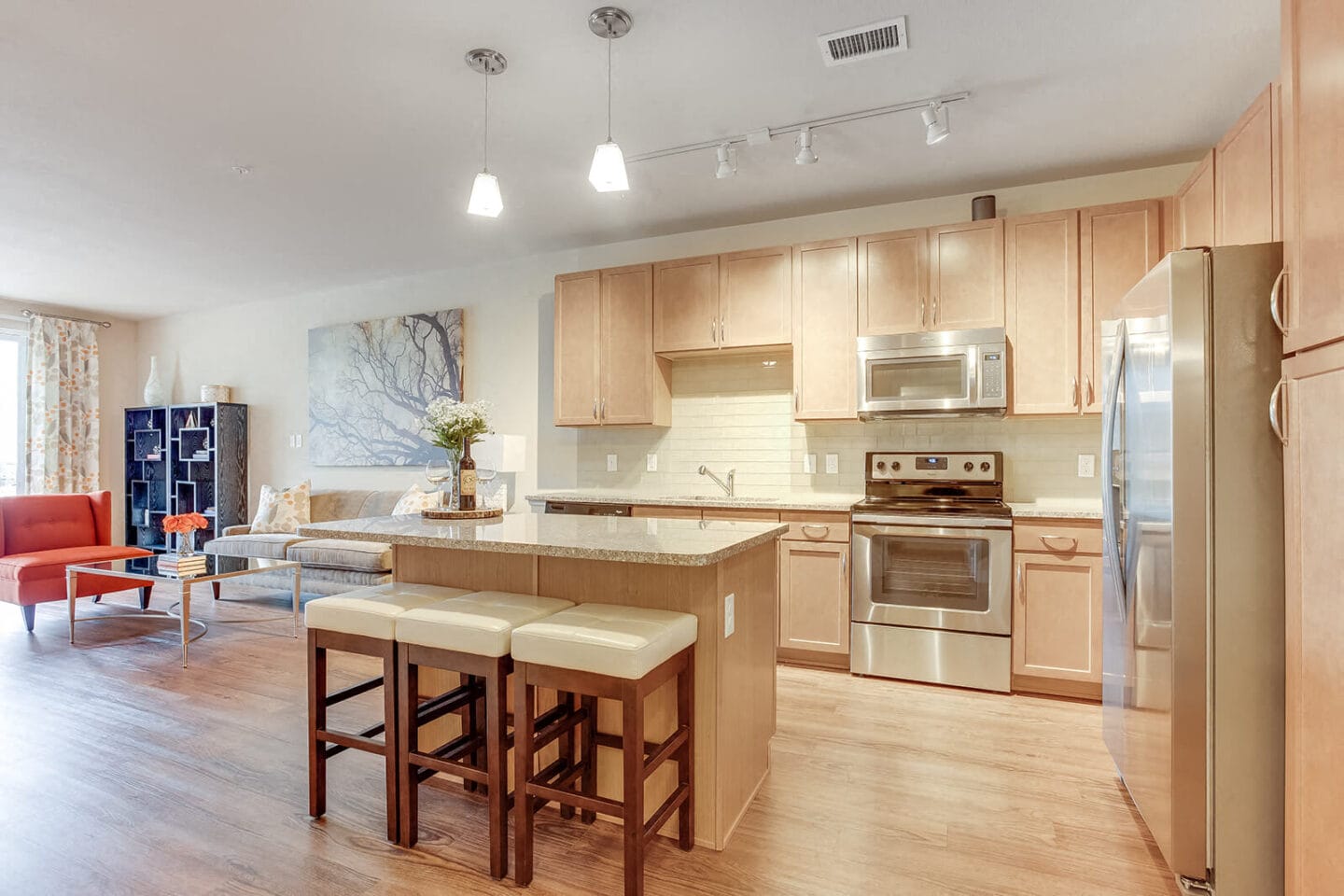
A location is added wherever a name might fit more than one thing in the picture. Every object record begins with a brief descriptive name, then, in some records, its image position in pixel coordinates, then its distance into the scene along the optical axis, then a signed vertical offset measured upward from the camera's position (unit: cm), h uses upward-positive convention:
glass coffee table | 377 -73
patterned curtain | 646 +44
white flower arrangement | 264 +10
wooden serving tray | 258 -25
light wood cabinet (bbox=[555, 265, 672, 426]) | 430 +62
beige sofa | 459 -74
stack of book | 383 -66
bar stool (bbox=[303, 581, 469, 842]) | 197 -58
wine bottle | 270 -14
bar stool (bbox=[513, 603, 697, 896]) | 166 -60
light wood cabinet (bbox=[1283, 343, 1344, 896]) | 126 -34
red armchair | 424 -65
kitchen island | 195 -44
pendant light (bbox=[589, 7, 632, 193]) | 219 +93
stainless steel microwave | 341 +38
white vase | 692 +61
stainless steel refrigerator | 162 -31
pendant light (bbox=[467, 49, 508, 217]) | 238 +90
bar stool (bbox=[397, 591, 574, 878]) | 182 -60
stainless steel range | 330 -70
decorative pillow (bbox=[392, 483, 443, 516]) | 482 -37
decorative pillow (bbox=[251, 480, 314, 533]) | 537 -48
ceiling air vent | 237 +145
